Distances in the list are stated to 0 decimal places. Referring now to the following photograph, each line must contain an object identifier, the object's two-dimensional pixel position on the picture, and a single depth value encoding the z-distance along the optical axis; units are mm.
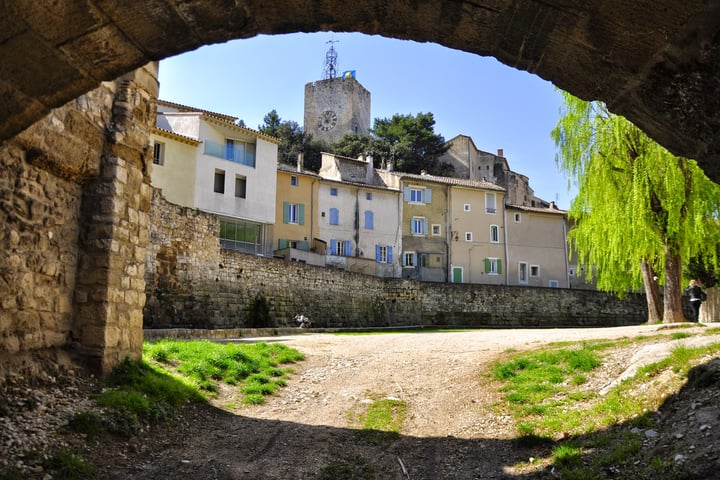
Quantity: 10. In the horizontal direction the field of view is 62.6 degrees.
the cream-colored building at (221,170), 29734
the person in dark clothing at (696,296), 17172
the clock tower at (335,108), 73312
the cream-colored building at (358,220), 40031
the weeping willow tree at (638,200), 15812
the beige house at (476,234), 44938
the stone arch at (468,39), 3131
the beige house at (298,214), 37000
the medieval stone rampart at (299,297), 22359
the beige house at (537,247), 46500
